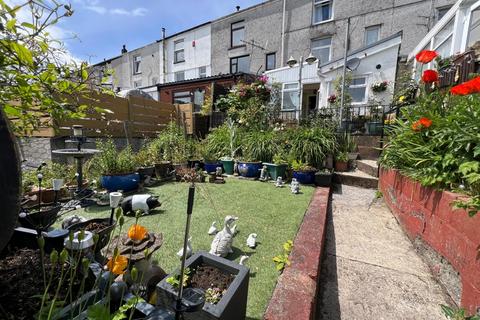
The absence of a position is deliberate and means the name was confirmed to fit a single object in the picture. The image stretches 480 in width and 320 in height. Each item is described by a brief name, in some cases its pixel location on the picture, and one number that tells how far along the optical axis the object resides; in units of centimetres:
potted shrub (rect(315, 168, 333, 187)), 441
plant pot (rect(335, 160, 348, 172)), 530
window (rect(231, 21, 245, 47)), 1452
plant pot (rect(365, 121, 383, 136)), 658
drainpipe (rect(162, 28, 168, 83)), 1773
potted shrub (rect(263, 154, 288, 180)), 481
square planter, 90
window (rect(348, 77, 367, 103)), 947
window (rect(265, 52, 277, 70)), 1357
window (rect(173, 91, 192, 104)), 1338
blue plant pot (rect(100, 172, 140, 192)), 350
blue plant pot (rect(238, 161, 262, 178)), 511
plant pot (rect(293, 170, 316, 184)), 459
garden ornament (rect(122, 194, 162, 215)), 251
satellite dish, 908
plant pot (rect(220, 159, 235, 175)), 549
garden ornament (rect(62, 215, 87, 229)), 150
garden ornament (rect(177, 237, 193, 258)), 158
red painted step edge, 124
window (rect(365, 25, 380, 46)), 1084
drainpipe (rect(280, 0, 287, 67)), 1278
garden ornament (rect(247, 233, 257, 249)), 199
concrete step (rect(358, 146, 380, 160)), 596
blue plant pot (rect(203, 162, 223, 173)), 547
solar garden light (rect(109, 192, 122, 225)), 117
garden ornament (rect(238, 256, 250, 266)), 173
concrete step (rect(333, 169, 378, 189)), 461
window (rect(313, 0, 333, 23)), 1186
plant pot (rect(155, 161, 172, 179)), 458
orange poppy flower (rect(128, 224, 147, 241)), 112
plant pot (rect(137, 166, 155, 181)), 422
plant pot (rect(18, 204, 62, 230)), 147
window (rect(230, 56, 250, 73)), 1446
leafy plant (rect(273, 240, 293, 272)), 166
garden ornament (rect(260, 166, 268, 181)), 489
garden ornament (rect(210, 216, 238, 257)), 179
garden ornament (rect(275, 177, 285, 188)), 434
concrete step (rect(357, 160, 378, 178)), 475
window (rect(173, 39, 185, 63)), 1711
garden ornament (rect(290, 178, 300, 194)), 388
